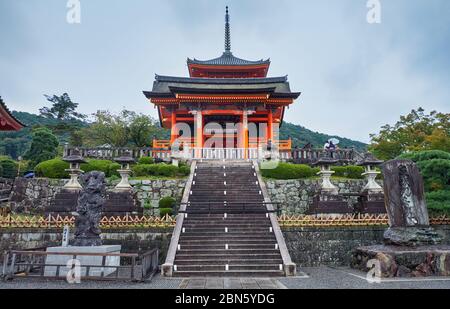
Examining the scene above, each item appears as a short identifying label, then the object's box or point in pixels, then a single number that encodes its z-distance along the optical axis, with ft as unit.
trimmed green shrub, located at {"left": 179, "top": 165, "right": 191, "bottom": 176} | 62.19
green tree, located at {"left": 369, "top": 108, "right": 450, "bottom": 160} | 77.10
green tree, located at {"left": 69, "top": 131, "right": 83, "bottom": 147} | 109.64
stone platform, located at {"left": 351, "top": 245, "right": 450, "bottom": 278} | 32.04
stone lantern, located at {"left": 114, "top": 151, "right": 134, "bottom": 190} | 52.75
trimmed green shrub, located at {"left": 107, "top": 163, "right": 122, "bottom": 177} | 61.87
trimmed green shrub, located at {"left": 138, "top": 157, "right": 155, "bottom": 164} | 67.88
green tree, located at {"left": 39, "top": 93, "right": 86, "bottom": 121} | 161.99
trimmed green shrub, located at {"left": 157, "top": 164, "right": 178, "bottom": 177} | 61.72
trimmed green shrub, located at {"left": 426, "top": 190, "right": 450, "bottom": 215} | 45.44
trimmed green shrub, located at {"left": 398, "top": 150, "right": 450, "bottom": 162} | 48.52
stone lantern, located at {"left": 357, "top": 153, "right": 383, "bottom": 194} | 50.80
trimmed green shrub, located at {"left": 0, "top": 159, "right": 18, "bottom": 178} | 98.07
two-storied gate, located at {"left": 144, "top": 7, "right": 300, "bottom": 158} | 78.18
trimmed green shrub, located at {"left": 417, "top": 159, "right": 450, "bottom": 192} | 46.37
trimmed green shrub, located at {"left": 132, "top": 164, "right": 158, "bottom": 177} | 62.54
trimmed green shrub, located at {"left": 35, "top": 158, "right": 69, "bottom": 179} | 59.93
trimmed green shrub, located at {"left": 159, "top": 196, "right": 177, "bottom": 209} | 54.44
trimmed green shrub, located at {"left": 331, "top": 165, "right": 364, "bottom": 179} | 62.85
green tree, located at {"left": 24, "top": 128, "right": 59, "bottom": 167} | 100.25
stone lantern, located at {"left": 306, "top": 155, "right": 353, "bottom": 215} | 48.55
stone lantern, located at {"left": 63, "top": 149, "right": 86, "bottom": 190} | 51.72
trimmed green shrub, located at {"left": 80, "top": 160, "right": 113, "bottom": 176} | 61.93
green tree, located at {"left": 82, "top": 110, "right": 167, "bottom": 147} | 94.22
